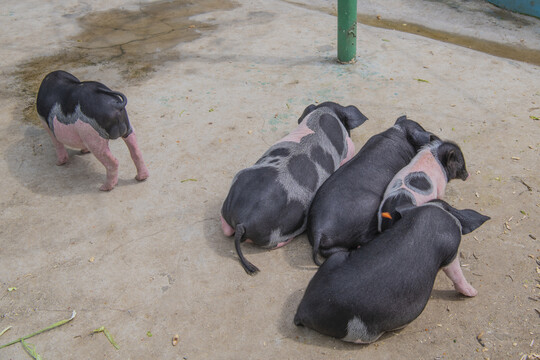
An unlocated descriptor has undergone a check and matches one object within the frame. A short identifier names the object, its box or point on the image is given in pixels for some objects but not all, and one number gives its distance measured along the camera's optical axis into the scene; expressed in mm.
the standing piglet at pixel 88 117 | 3662
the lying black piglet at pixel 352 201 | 3143
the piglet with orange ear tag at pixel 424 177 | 3166
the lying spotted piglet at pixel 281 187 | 3182
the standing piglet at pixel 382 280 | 2529
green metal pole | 5330
